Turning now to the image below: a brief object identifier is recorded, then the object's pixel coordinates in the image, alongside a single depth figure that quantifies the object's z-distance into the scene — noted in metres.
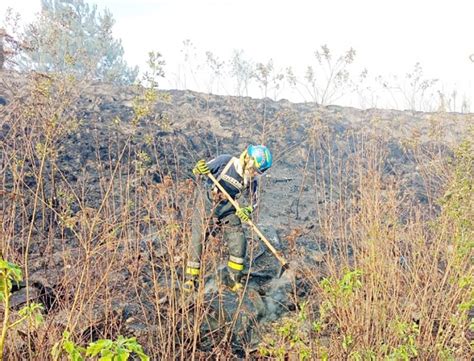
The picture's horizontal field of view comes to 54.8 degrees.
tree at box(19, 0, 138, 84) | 16.33
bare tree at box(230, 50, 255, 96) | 12.17
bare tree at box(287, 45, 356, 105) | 10.83
